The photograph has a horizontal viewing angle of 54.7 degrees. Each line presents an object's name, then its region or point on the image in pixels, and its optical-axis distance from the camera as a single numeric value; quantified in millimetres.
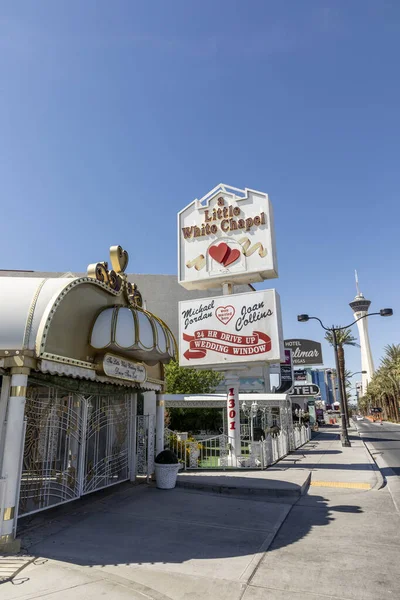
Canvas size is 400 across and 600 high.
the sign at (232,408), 17219
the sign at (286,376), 32862
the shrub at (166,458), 11766
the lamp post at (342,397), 23641
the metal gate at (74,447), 8906
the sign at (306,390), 41381
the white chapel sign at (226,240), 17688
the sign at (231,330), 16469
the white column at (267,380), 42350
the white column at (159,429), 13273
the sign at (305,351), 48812
